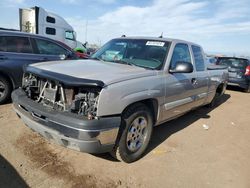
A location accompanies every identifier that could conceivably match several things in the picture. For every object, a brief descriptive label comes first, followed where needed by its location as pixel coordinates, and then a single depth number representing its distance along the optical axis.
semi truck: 11.57
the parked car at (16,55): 4.24
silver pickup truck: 2.05
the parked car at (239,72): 7.71
